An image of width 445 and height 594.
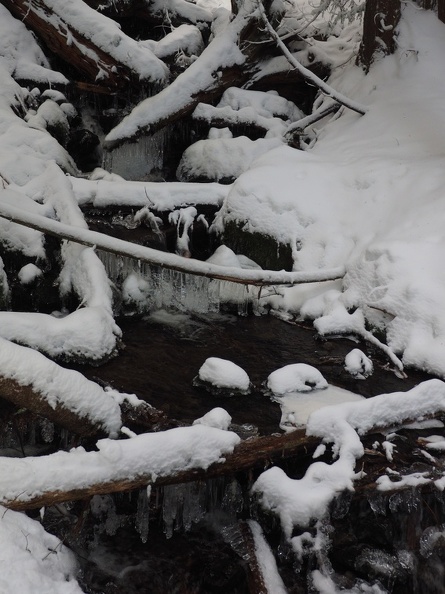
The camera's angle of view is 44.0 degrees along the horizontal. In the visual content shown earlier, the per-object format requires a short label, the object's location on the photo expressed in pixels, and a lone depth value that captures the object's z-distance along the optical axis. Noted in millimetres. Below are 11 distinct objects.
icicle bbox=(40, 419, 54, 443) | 3787
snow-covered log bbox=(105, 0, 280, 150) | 9023
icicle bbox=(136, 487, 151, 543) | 3310
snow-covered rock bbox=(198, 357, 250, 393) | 4711
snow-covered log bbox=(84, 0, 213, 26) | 11422
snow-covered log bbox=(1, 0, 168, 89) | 9320
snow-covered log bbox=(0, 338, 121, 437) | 3244
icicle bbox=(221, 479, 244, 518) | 3482
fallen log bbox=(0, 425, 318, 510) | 2627
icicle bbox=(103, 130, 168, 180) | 9289
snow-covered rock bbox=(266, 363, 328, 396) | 4703
